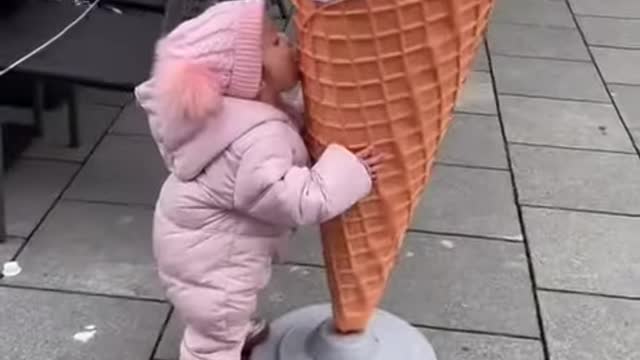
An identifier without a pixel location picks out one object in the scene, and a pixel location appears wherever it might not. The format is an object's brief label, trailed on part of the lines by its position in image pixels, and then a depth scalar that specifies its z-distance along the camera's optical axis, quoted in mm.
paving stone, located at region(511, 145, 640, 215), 3666
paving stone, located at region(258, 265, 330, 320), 2971
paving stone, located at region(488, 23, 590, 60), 5086
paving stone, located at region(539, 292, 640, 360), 2846
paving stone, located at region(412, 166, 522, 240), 3453
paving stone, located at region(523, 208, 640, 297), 3170
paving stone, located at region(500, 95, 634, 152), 4141
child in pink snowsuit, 2070
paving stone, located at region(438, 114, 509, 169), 3949
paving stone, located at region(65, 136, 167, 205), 3549
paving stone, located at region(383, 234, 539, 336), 2957
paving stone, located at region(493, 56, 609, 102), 4621
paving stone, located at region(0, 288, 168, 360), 2752
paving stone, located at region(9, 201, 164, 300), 3057
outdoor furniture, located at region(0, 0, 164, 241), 3236
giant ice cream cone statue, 2027
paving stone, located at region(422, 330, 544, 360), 2797
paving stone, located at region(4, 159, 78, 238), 3377
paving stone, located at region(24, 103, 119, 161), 3822
